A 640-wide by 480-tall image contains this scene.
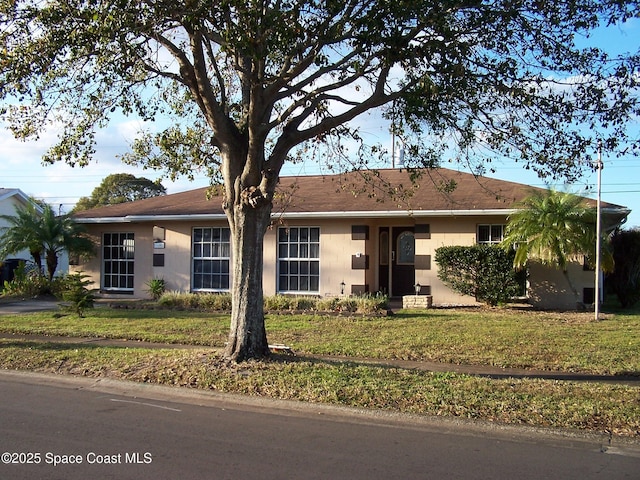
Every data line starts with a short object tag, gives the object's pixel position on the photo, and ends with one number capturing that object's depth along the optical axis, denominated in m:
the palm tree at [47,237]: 20.55
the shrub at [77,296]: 15.15
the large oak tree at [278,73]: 8.24
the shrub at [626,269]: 18.23
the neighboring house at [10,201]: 32.66
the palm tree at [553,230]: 15.23
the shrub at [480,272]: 16.25
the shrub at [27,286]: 20.52
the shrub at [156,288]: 19.58
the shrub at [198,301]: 16.72
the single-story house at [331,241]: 17.20
